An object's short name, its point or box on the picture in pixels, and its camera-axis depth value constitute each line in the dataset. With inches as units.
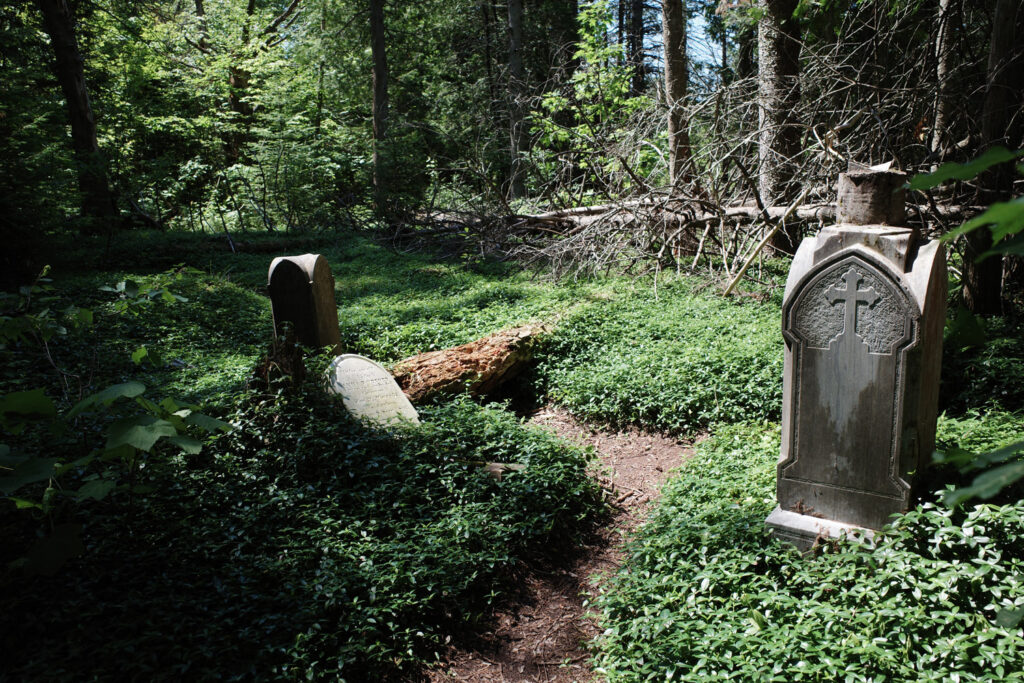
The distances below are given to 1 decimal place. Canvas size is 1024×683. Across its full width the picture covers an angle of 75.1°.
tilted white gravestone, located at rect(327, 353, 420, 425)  223.1
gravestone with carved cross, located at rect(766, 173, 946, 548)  136.2
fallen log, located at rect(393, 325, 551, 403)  252.2
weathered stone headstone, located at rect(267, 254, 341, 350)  263.7
